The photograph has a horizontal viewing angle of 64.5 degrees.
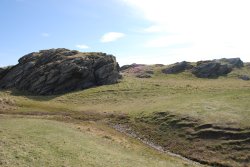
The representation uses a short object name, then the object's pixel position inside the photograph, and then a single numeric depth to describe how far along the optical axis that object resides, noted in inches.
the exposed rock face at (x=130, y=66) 4588.0
